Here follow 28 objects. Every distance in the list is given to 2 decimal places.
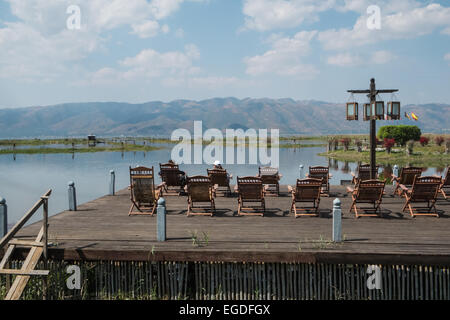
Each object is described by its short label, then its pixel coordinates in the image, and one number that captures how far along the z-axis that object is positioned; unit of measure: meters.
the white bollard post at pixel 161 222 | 6.85
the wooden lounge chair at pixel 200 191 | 8.65
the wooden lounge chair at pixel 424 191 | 8.40
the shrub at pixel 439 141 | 41.50
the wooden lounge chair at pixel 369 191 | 8.31
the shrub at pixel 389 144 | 36.08
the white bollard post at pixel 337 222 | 6.66
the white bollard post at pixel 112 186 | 12.11
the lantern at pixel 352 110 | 10.87
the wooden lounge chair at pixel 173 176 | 11.17
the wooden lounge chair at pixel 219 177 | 10.88
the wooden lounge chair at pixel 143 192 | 8.76
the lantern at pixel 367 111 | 10.60
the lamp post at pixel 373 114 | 10.33
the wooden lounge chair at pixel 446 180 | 10.20
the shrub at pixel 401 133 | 39.50
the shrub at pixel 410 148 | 34.79
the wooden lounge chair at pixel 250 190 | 8.72
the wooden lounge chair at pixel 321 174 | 11.35
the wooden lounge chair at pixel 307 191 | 8.41
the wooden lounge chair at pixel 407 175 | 10.68
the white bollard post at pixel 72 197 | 9.70
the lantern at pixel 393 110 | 10.52
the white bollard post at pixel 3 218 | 7.06
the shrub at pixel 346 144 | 44.93
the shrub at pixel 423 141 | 39.88
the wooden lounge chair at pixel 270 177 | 11.30
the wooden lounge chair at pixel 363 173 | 11.30
